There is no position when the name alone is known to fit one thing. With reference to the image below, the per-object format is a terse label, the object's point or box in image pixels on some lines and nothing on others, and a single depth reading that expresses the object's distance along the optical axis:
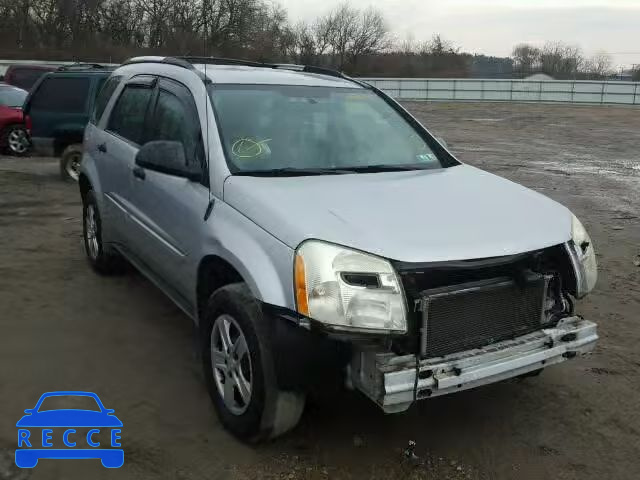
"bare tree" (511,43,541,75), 68.44
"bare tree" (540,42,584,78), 69.38
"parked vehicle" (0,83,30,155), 12.76
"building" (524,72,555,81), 59.24
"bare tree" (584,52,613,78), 76.19
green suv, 10.36
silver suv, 2.68
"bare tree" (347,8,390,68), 71.88
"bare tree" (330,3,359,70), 72.31
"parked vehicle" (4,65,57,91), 17.05
